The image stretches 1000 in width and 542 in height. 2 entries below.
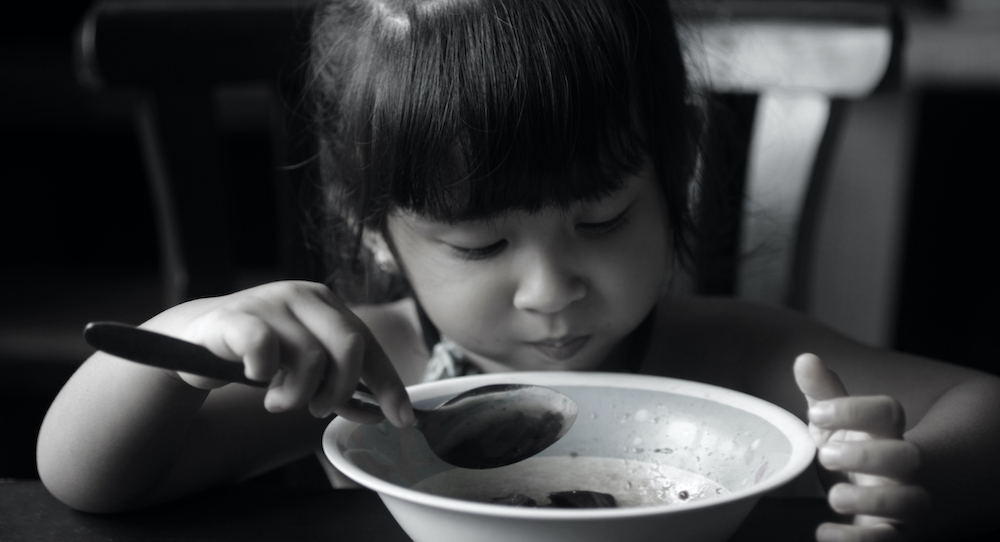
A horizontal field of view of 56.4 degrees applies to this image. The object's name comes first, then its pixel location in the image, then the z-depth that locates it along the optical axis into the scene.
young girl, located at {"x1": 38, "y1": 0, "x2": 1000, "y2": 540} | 0.61
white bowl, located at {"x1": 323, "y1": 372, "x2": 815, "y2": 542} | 0.48
